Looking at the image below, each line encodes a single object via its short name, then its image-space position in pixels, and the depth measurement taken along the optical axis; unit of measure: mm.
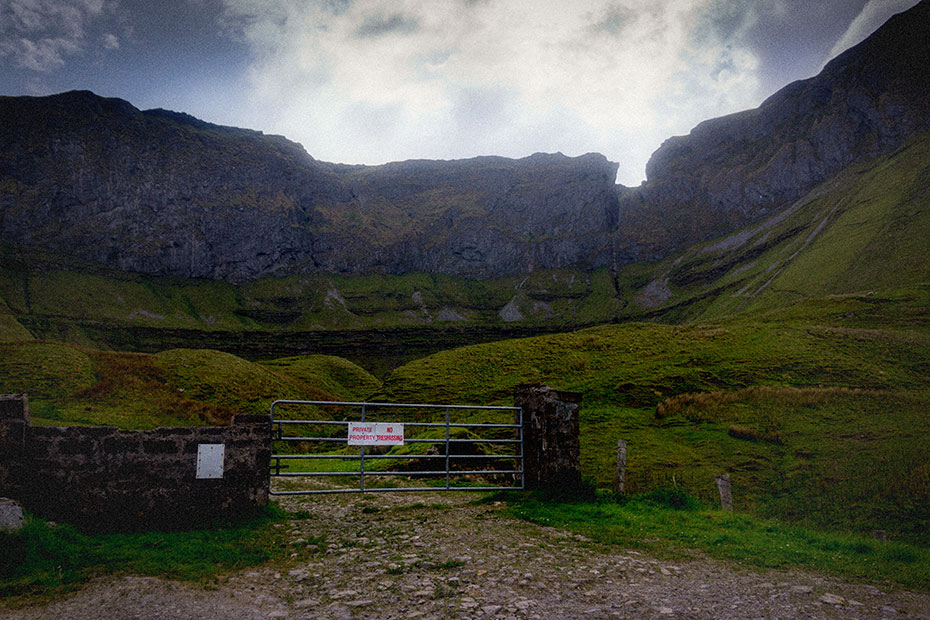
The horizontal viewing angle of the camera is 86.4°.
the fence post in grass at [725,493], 11734
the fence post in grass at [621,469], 12088
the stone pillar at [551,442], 11562
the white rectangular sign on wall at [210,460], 8383
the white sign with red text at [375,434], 10655
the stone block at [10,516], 6294
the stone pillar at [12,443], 7348
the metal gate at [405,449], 11016
